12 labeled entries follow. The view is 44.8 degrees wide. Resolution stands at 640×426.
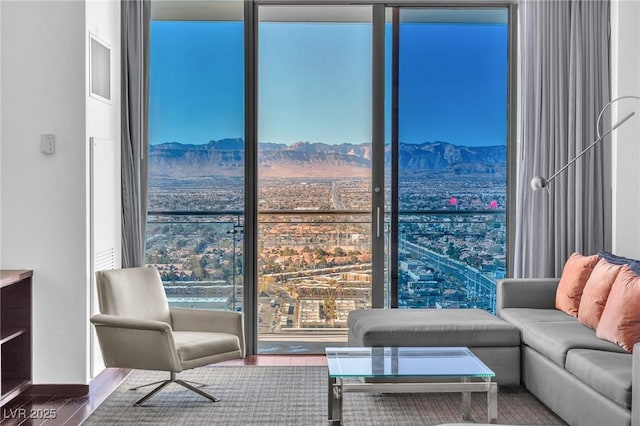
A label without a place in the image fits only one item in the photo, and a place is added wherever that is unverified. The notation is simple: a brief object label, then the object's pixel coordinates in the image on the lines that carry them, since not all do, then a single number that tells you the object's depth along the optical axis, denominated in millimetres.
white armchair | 4266
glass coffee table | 3691
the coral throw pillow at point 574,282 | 4922
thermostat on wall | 4660
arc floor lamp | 5090
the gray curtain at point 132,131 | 5543
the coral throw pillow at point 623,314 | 3990
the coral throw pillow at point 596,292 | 4457
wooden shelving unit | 4629
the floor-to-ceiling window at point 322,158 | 5848
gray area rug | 4203
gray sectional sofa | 3449
